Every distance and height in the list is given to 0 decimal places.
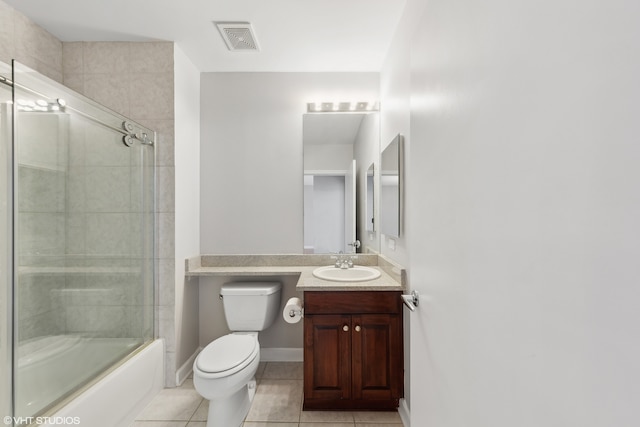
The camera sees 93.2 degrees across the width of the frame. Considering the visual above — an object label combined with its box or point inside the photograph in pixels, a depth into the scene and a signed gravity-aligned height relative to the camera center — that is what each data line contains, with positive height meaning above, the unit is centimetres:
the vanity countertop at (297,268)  188 -45
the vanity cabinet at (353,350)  187 -85
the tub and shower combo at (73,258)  131 -25
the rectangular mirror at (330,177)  262 +31
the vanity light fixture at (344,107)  258 +91
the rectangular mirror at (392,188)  187 +17
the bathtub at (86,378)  136 -87
